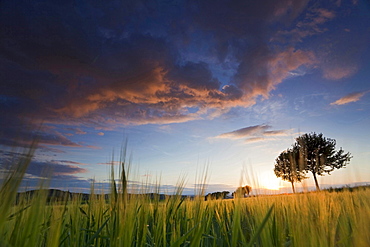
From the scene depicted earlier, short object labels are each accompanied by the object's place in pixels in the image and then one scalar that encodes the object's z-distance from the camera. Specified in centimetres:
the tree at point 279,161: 3052
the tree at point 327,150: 2842
